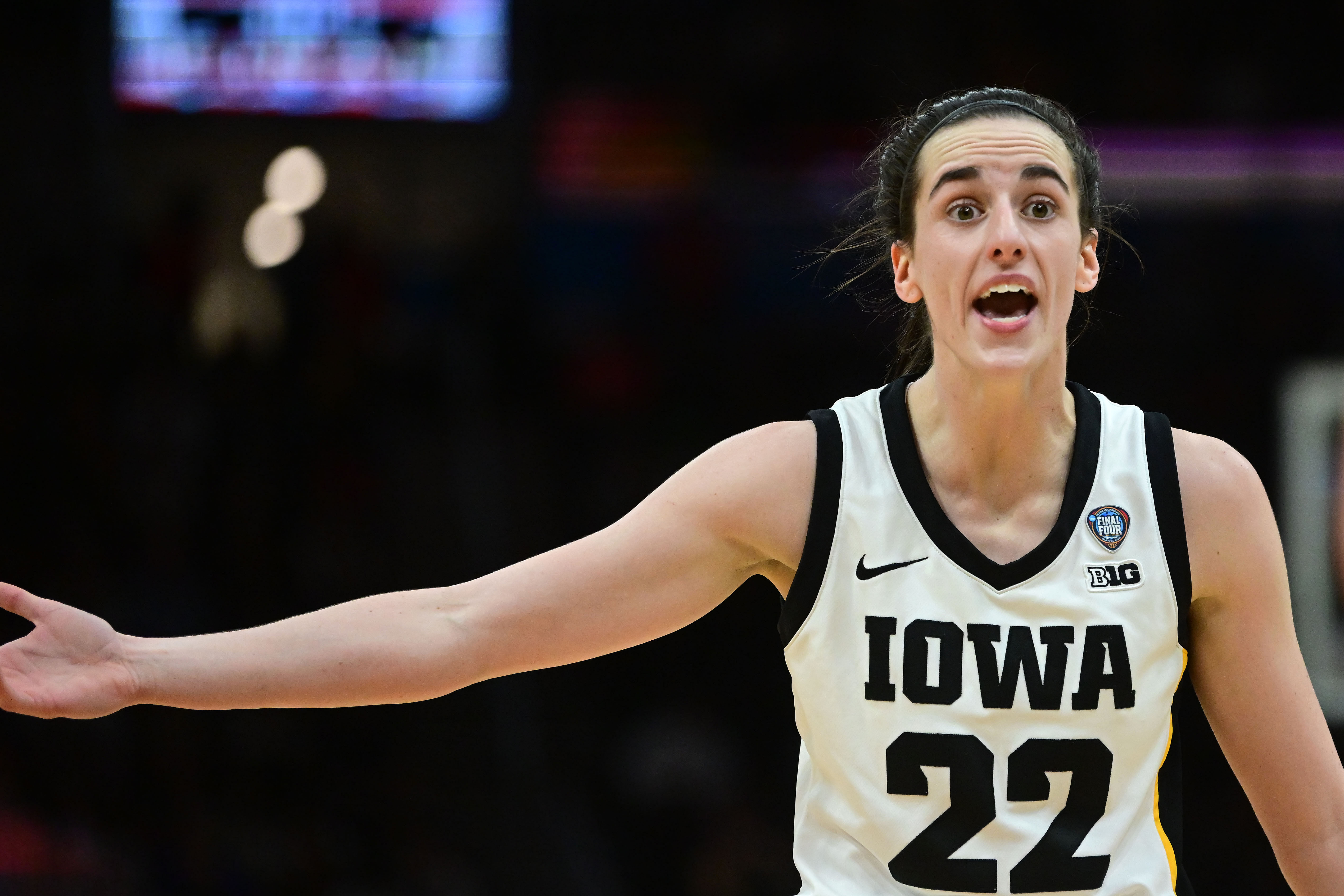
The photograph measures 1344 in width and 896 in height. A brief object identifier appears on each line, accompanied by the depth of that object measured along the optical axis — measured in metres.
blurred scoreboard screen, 15.80
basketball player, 4.39
